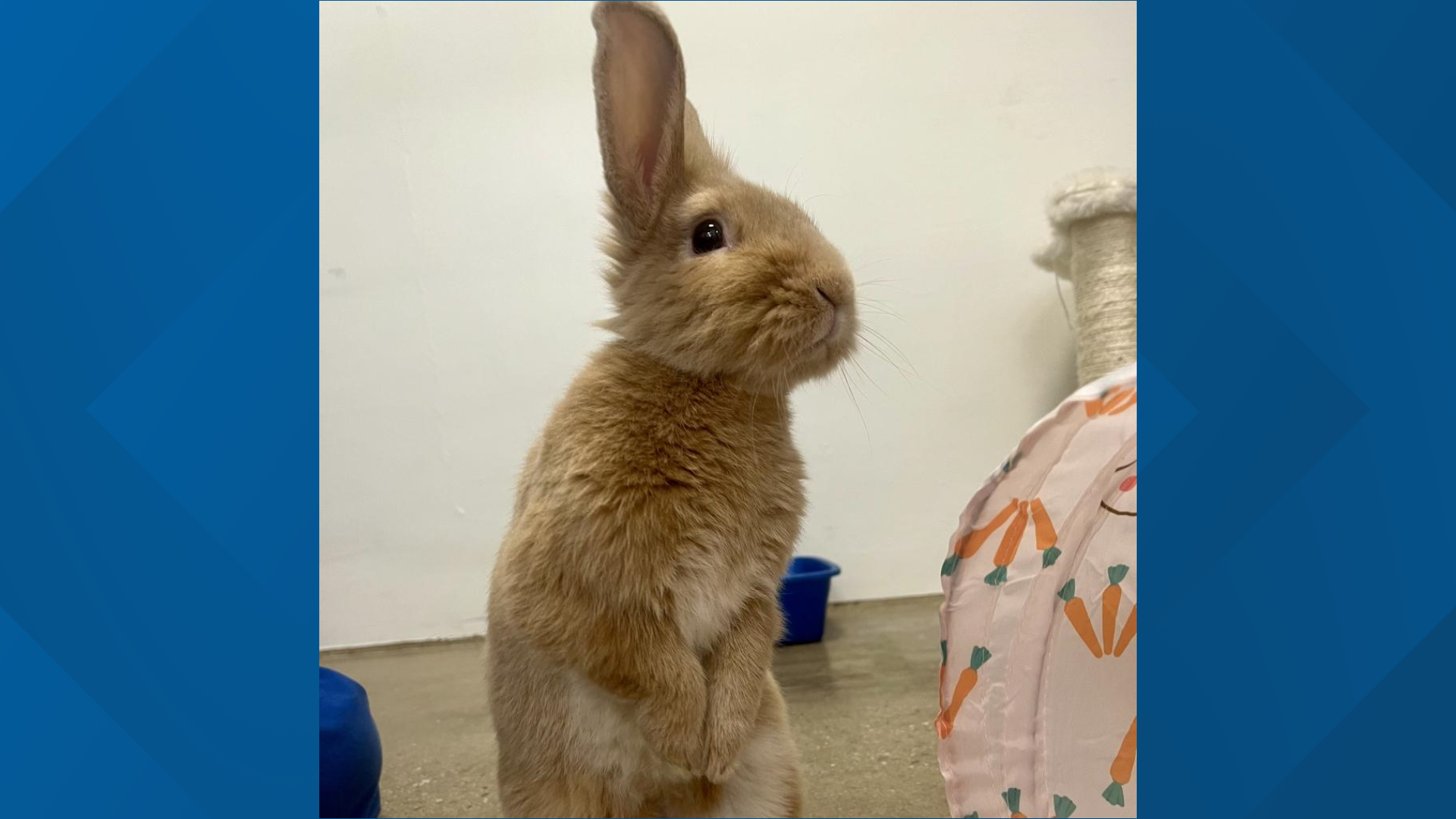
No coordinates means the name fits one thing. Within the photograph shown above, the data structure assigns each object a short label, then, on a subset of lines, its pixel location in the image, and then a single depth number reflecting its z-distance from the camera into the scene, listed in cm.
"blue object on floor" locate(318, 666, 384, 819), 118
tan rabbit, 75
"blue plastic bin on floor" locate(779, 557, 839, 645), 203
